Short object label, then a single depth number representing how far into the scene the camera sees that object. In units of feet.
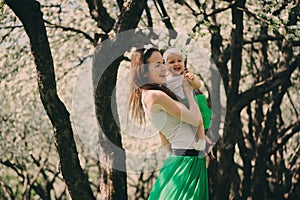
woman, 14.03
